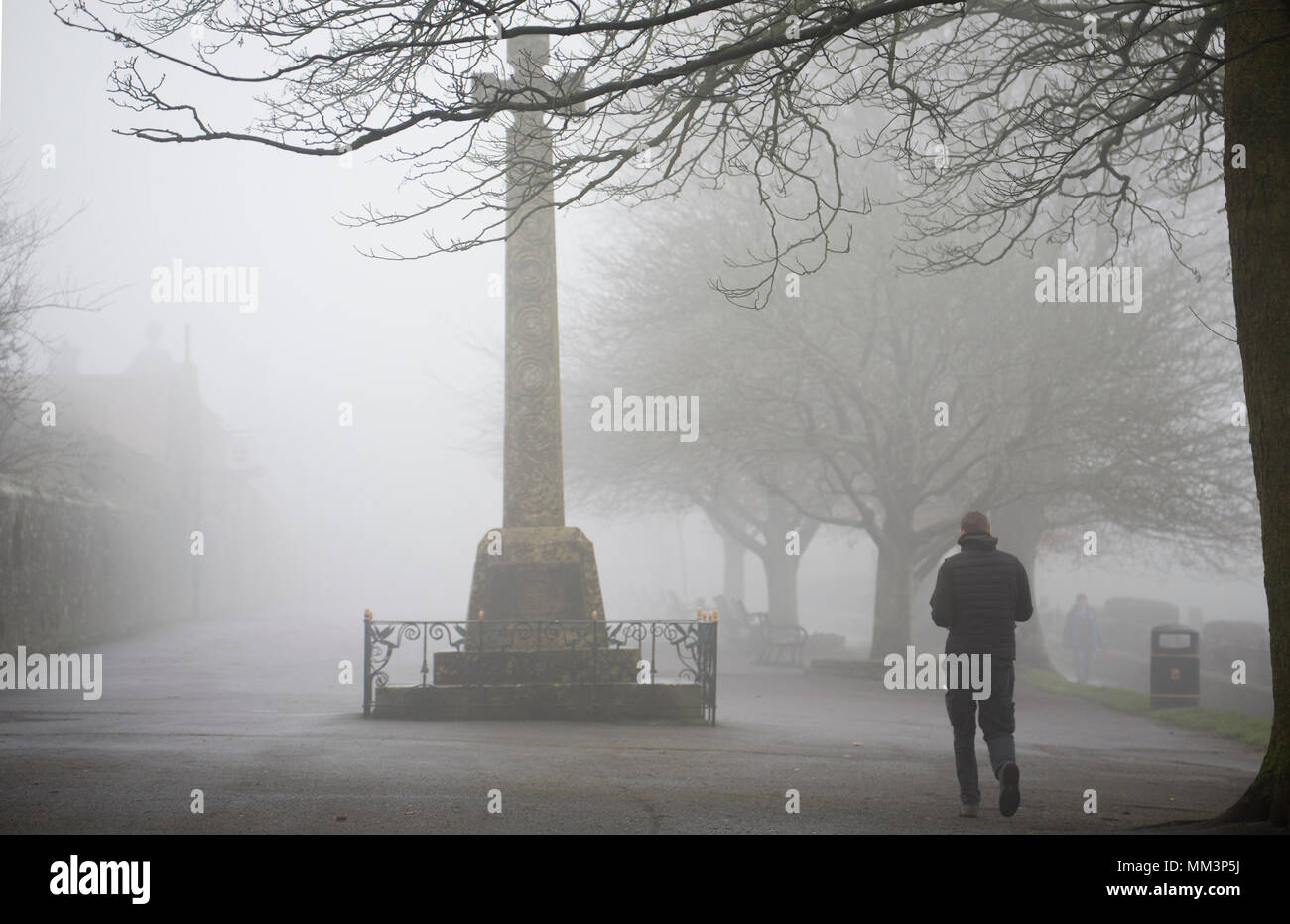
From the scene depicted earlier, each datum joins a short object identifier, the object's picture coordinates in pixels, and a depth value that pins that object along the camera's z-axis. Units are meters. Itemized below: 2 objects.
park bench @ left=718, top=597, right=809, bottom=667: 27.11
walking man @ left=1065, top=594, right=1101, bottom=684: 26.06
